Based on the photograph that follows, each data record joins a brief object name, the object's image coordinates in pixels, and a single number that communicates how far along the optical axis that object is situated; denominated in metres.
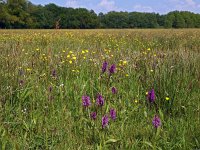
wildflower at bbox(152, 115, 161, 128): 2.40
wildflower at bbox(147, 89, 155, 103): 2.66
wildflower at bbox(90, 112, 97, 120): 2.46
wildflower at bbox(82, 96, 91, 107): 2.52
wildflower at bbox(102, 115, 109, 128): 2.37
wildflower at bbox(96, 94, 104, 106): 2.50
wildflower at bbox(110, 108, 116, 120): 2.52
